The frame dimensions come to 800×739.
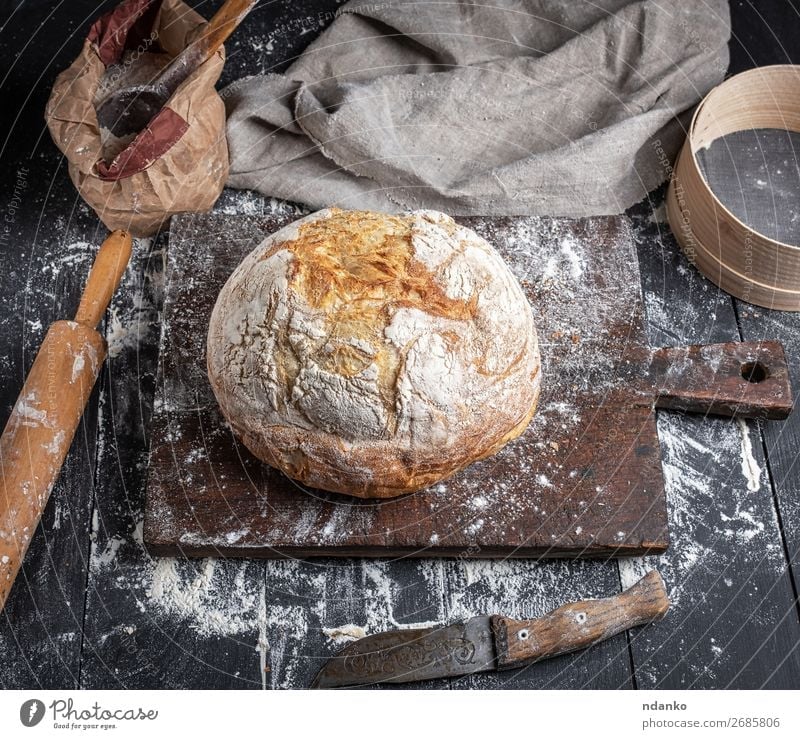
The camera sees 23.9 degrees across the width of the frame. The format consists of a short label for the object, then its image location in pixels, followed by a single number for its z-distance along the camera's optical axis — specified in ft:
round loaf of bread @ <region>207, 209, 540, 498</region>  3.72
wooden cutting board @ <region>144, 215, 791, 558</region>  3.92
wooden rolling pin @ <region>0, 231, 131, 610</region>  3.89
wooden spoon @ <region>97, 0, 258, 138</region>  4.11
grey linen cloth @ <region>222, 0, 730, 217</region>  4.36
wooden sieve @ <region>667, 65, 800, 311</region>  4.18
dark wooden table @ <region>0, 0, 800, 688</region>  3.92
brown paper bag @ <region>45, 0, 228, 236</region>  4.11
